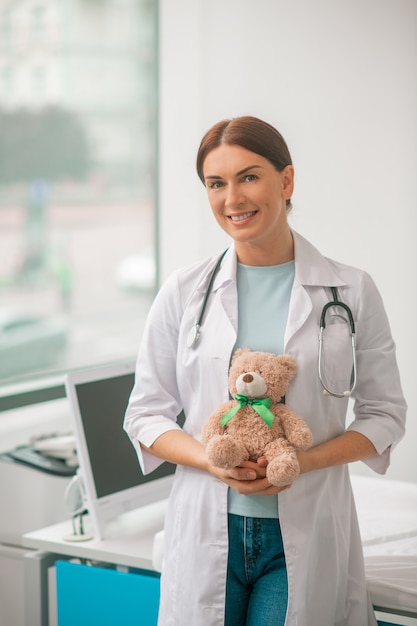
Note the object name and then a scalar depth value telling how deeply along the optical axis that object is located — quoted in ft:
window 11.02
